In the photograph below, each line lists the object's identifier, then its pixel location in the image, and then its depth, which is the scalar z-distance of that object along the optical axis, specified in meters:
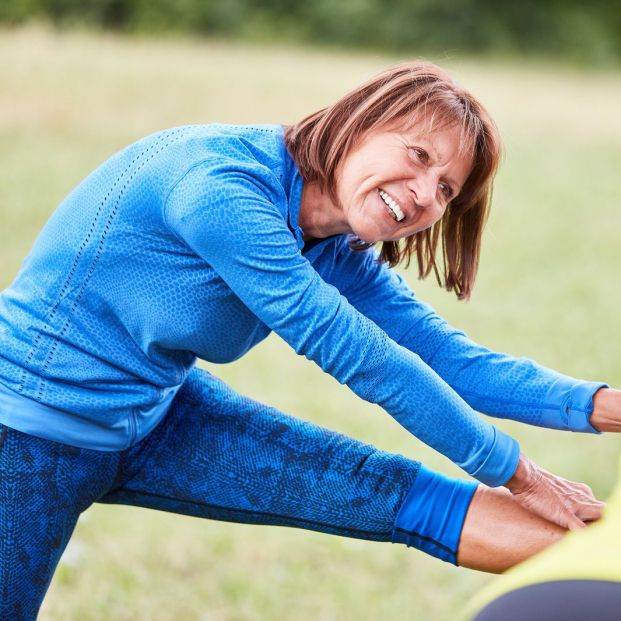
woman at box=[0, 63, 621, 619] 2.92
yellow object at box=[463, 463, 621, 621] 2.47
